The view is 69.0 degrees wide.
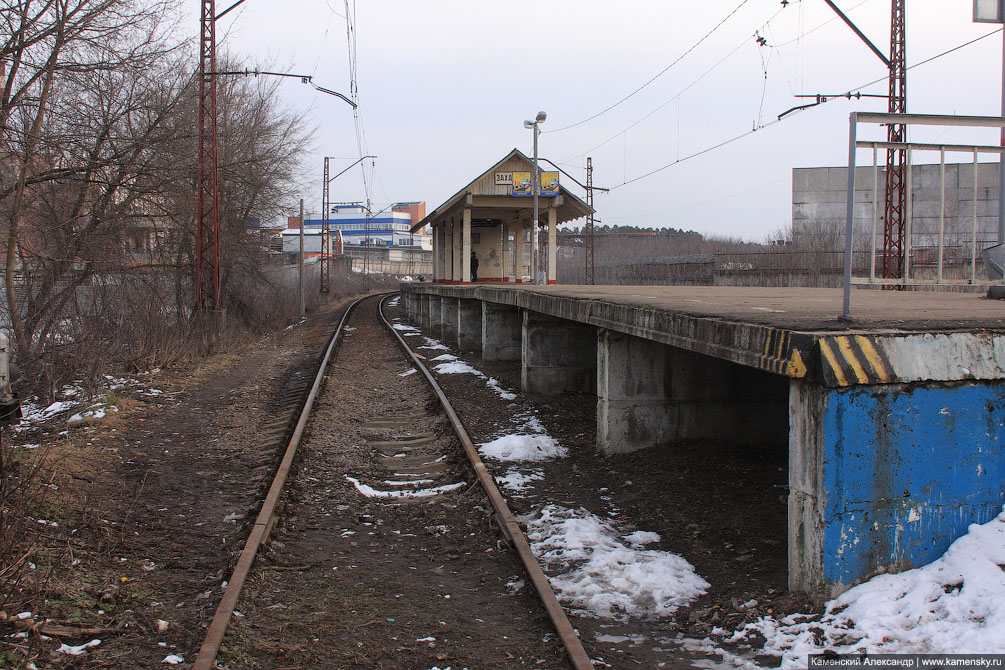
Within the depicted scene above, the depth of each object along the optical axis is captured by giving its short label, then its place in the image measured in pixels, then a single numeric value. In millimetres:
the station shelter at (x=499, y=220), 27547
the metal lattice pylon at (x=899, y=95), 17641
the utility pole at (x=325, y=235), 41438
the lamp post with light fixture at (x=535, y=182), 25922
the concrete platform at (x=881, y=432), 3662
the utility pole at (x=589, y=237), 37125
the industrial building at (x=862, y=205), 30078
